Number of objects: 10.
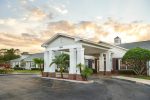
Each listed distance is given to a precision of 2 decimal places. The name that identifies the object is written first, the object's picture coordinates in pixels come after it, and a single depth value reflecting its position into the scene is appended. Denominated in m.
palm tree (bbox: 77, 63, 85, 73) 12.13
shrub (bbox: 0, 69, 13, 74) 20.26
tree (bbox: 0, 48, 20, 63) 46.54
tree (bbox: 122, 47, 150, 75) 15.10
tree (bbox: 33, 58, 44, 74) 23.63
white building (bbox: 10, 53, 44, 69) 31.82
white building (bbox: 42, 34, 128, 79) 12.68
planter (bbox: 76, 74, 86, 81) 12.05
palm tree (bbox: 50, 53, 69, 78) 13.61
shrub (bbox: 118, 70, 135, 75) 17.46
